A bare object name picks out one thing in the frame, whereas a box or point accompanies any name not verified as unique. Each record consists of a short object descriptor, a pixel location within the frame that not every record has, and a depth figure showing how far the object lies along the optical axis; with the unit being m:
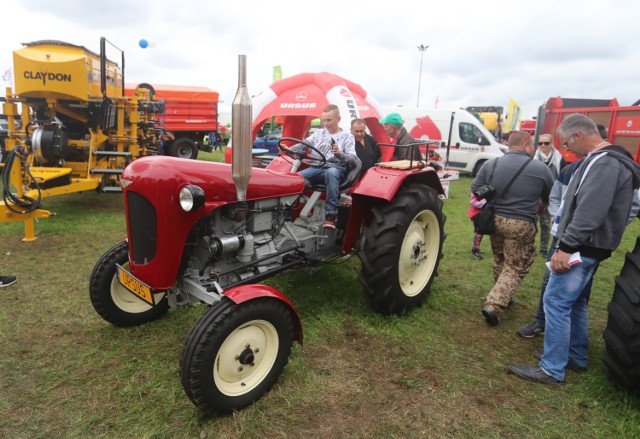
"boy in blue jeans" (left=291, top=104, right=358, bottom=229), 3.48
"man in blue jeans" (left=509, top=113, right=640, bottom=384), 2.27
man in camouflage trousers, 3.27
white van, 12.49
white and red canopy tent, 7.60
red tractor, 2.17
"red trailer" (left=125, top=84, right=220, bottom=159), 12.76
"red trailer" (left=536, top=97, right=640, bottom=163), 7.97
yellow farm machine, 5.98
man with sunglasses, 5.16
